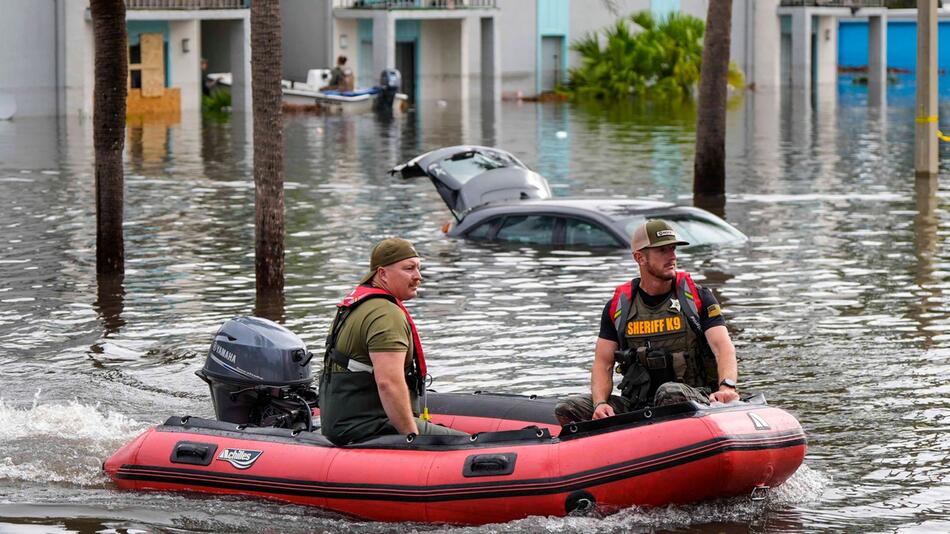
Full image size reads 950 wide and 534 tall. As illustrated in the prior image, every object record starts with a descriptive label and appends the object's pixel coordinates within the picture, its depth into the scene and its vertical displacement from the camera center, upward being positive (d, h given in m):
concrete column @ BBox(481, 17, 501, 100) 58.75 +2.04
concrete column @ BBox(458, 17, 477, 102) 57.97 +2.08
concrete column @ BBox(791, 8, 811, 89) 67.62 +2.71
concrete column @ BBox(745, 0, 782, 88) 67.75 +2.97
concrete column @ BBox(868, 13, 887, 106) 69.31 +2.65
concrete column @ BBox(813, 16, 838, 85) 71.00 +2.72
